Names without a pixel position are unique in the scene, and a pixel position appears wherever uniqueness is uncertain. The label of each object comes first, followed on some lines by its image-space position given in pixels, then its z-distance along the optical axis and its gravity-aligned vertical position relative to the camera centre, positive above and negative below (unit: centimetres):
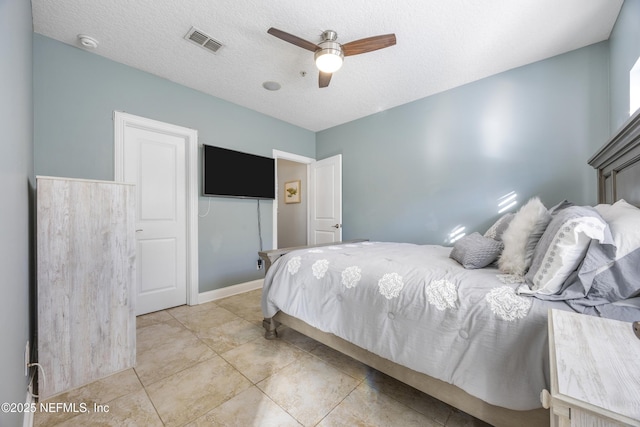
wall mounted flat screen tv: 309 +55
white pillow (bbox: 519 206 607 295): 101 -16
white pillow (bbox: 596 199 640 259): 96 -7
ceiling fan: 190 +134
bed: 98 -43
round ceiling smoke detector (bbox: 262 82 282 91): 289 +153
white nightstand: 44 -34
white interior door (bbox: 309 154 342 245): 405 +22
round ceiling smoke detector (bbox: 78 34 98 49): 213 +153
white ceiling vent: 209 +154
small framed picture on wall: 518 +47
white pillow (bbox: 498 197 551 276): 133 -15
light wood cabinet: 149 -43
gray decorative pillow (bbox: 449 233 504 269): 157 -26
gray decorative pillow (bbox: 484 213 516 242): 195 -14
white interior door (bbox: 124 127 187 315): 269 +0
